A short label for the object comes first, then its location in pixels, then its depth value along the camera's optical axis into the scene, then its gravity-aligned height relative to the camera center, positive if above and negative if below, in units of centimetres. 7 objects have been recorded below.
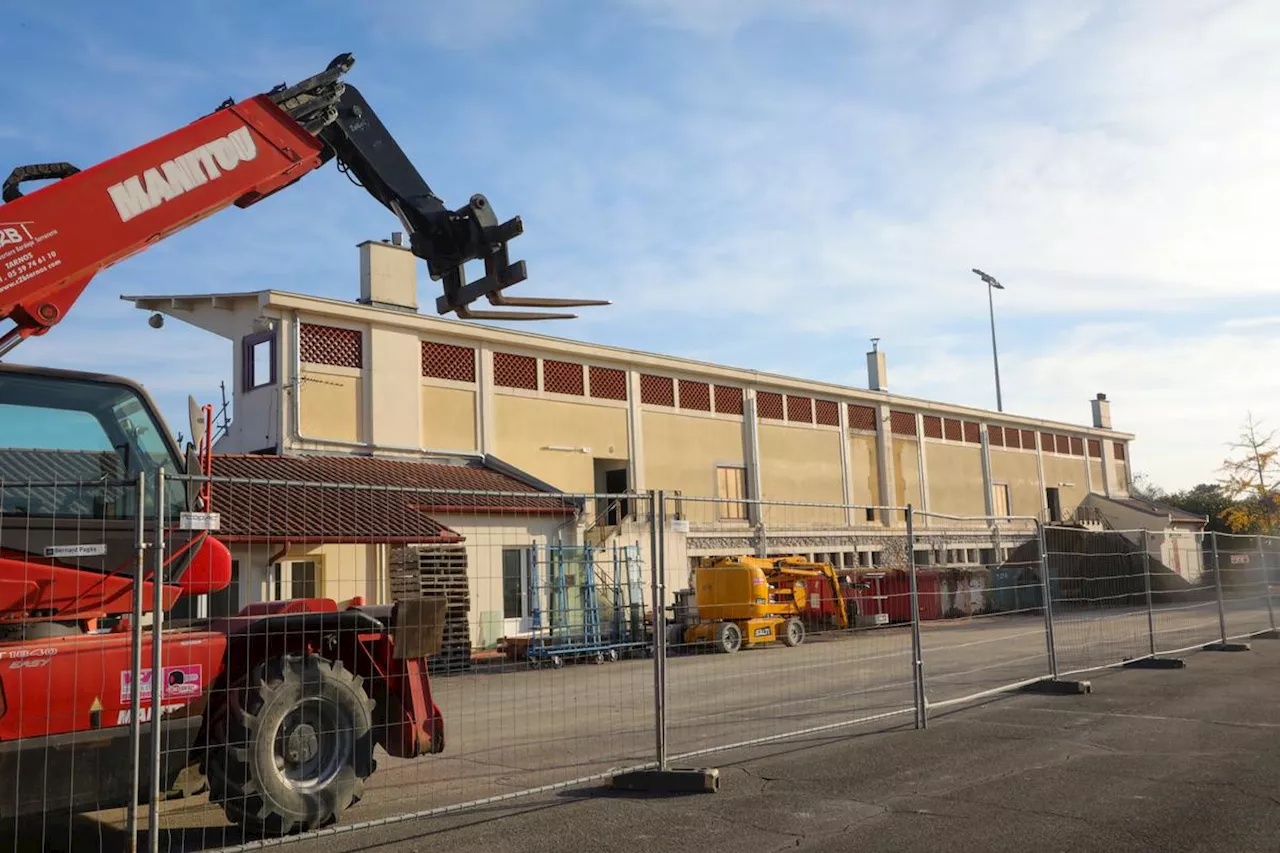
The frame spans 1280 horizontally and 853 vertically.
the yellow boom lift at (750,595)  2028 -58
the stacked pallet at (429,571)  2136 +22
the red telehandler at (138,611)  582 -14
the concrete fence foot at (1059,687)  1247 -150
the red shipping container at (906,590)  1410 -61
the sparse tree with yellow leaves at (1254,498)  5019 +224
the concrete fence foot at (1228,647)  1755 -158
